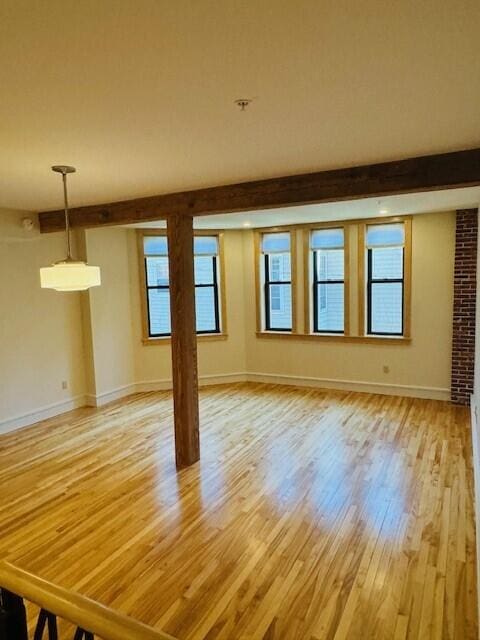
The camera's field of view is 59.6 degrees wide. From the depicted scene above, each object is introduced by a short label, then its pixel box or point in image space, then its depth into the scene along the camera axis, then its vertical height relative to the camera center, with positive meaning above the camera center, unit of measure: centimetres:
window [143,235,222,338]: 661 -5
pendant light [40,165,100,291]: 289 +6
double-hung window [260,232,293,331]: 684 -2
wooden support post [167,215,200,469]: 399 -56
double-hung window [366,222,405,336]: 609 -1
